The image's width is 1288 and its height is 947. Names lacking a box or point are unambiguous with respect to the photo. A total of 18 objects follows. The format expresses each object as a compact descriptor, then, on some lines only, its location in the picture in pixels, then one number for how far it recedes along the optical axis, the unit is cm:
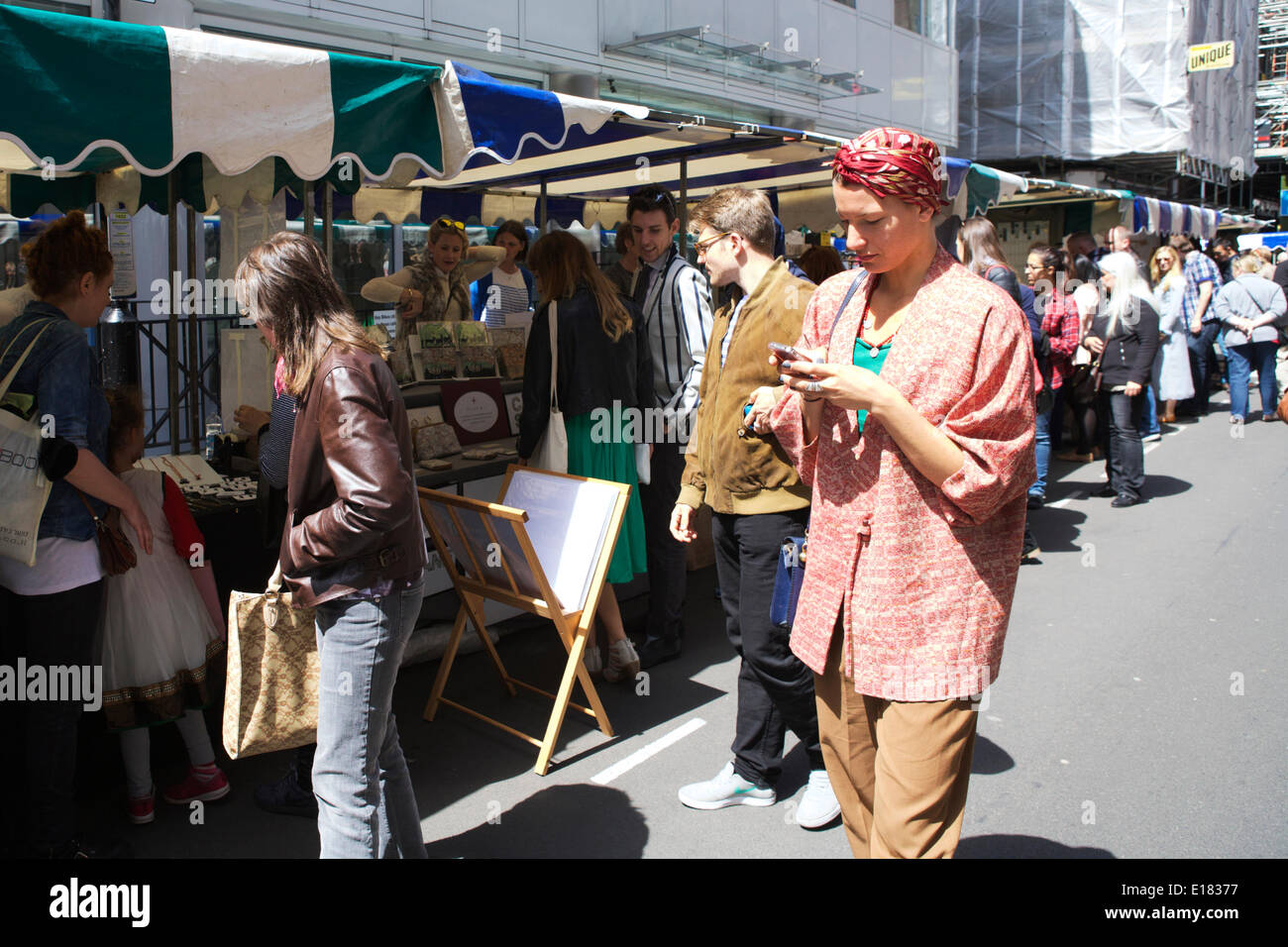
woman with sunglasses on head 636
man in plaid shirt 1267
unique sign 2058
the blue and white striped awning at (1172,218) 1318
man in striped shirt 503
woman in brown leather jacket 249
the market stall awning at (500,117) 408
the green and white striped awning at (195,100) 294
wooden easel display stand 387
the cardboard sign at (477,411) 551
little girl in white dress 344
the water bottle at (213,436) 494
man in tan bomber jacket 330
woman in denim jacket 295
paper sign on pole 633
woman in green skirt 470
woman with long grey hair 810
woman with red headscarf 202
